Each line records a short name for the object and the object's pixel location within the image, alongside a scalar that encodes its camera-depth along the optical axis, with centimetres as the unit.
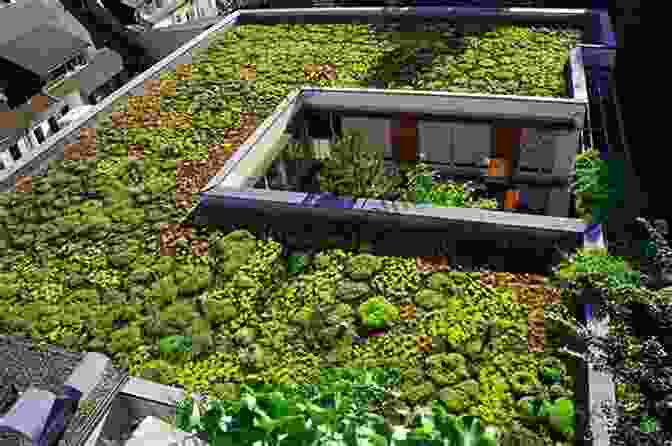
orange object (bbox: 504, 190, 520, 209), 1592
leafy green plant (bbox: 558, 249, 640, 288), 1067
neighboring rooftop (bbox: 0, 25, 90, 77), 4478
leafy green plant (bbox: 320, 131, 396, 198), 1446
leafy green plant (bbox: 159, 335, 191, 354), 1131
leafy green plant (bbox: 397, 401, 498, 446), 640
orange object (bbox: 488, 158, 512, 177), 1675
